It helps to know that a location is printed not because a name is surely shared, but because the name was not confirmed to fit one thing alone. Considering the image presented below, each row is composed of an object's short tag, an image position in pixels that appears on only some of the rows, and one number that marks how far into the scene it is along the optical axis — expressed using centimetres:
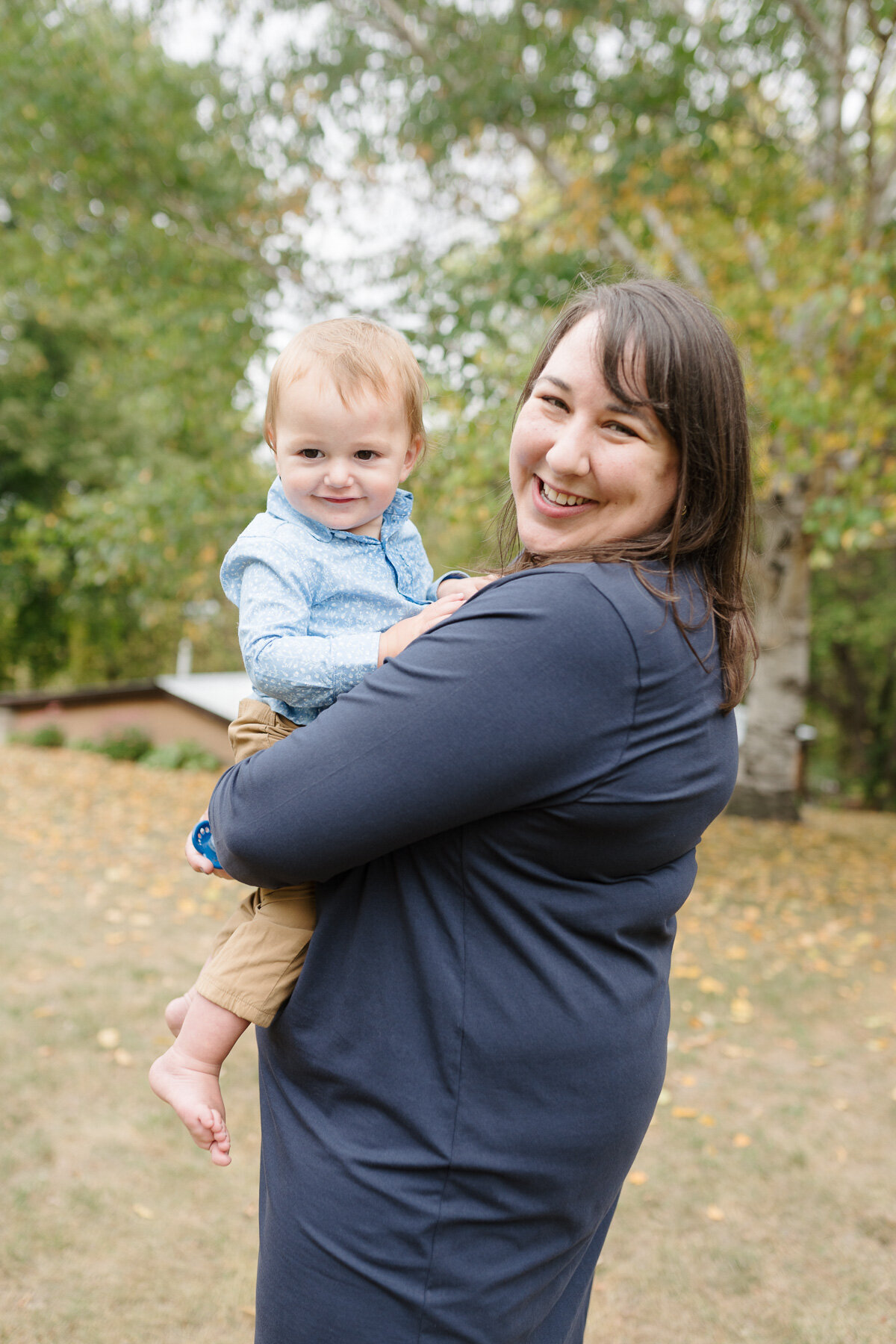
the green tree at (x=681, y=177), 774
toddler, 153
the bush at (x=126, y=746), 1716
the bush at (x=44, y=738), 1788
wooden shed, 1867
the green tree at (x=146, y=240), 927
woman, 122
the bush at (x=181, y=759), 1614
